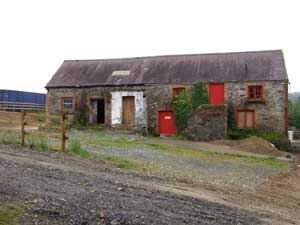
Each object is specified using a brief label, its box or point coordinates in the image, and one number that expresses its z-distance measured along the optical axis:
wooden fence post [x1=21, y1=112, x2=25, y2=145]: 15.30
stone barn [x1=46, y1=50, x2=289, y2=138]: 27.86
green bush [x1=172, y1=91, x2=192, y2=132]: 28.62
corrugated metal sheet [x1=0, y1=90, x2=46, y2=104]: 42.69
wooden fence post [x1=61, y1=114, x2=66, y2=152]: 14.61
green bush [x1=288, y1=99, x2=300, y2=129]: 43.41
